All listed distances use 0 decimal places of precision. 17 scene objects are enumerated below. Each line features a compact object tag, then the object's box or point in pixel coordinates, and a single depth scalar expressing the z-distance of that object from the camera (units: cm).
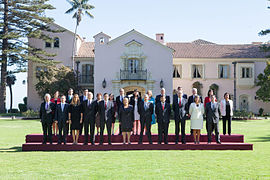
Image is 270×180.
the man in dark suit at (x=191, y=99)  1269
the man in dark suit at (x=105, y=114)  1176
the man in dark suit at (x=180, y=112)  1178
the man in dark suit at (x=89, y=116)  1164
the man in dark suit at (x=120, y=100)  1298
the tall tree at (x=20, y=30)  3512
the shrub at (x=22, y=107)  3844
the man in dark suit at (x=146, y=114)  1189
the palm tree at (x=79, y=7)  3988
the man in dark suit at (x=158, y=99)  1271
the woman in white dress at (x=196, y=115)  1166
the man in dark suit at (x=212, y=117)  1184
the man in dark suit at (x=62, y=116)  1167
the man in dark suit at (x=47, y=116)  1173
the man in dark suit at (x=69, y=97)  1311
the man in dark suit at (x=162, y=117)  1183
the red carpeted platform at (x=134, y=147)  1130
